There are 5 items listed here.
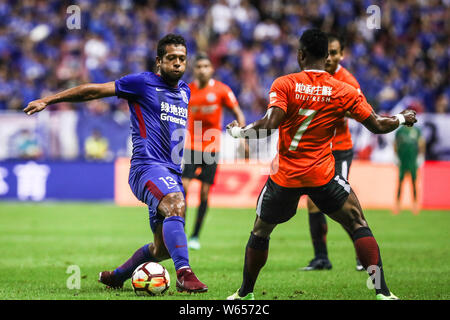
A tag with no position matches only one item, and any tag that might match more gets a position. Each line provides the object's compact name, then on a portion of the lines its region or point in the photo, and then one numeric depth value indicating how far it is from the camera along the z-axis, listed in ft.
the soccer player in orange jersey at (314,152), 42.04
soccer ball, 45.24
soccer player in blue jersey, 43.80
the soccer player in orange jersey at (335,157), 59.31
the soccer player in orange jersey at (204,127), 77.56
